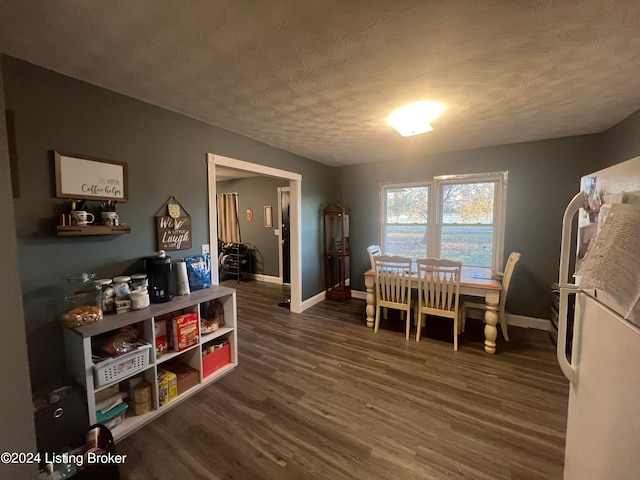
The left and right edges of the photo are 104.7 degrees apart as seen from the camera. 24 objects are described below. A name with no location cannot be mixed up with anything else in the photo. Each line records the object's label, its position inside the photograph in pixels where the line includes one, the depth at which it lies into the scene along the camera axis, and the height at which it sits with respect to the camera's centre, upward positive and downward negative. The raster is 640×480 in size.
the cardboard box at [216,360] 2.13 -1.25
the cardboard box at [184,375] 1.96 -1.24
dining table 2.54 -0.75
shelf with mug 1.50 -0.05
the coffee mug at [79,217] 1.56 +0.03
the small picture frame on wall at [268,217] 5.37 +0.09
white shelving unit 1.45 -0.89
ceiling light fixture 2.04 +0.93
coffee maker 1.87 -0.43
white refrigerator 0.64 -0.35
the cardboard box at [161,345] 1.82 -0.93
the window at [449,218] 3.35 +0.03
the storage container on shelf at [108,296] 1.66 -0.51
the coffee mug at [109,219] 1.70 +0.02
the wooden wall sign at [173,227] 2.07 -0.05
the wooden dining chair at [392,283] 2.86 -0.74
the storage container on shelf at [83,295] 1.57 -0.48
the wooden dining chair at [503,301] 2.71 -0.93
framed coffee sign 1.57 +0.30
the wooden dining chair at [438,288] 2.62 -0.74
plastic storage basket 1.47 -0.91
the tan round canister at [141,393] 1.71 -1.20
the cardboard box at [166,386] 1.81 -1.23
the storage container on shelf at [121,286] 1.72 -0.45
